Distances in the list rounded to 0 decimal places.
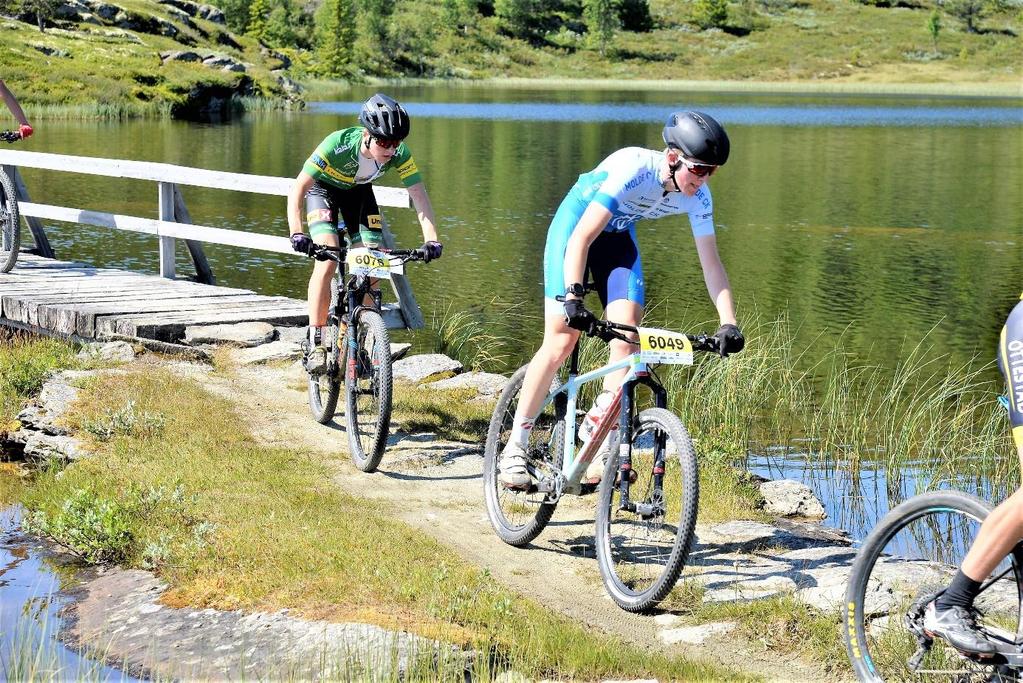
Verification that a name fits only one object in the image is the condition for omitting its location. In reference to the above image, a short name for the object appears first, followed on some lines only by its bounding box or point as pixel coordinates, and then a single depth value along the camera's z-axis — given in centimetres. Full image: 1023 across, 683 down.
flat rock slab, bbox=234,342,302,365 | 1131
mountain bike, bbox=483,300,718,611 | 574
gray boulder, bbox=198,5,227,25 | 11831
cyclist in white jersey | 581
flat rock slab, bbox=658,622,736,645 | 566
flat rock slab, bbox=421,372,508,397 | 1092
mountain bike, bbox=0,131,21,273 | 1420
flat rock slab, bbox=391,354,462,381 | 1143
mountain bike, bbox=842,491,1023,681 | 458
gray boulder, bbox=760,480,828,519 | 841
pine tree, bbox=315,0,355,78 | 13550
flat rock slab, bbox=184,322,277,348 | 1178
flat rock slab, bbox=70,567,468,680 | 523
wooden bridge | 1207
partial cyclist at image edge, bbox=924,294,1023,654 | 434
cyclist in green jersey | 816
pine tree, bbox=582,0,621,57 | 17488
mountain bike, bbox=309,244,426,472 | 815
